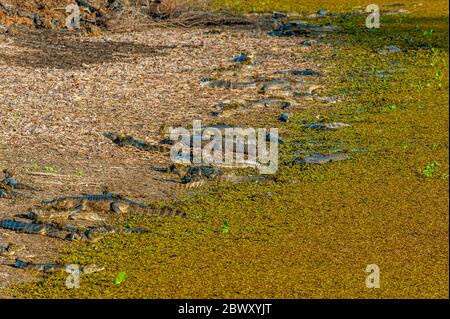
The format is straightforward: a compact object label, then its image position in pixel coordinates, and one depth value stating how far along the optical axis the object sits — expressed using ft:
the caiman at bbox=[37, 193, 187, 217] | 54.04
